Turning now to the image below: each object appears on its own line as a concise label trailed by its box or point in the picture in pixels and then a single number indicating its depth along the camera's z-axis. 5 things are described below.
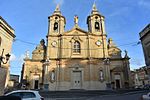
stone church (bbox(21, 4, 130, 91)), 18.30
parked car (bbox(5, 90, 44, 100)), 6.17
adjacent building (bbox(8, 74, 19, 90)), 37.10
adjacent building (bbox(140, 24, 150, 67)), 11.43
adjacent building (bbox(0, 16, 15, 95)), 9.73
